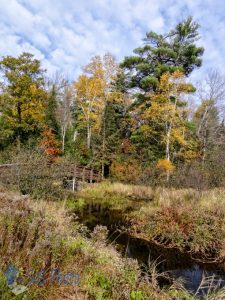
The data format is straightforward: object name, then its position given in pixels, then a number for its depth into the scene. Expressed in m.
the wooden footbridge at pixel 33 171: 10.09
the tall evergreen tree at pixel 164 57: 21.95
